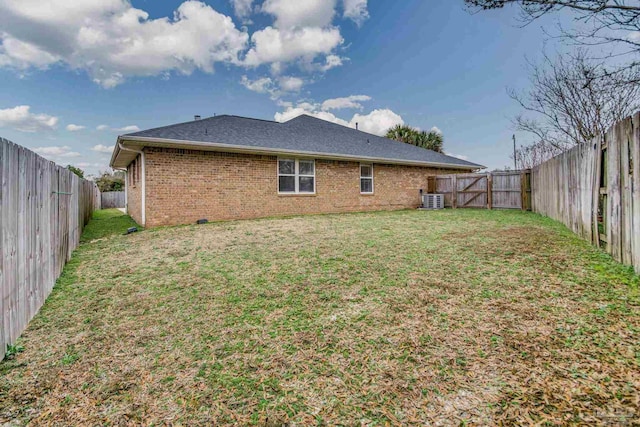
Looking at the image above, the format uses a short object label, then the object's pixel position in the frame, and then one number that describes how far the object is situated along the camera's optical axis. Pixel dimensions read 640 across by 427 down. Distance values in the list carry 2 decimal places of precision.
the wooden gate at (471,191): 14.38
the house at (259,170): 9.29
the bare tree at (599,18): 4.75
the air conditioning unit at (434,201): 14.94
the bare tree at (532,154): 18.21
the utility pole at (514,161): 23.41
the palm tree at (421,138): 25.03
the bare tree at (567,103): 9.20
